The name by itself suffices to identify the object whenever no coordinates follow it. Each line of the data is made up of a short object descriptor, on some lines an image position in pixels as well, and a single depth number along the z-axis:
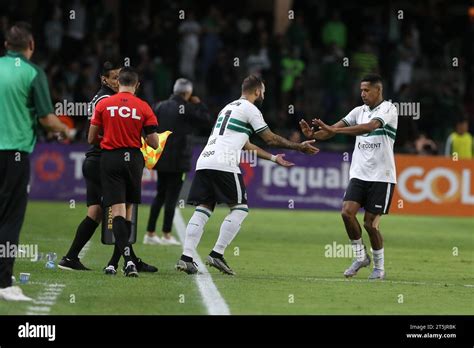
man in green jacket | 10.81
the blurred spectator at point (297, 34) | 30.52
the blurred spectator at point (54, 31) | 29.88
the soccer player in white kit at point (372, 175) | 14.05
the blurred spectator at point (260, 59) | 29.55
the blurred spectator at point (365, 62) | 30.28
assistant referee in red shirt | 12.91
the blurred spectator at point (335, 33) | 31.55
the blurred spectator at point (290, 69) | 29.88
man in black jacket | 18.14
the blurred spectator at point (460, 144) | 26.23
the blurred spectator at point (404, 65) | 30.55
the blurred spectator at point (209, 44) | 30.41
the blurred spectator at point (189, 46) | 30.17
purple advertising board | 26.58
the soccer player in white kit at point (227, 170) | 13.65
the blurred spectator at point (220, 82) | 29.61
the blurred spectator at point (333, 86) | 29.77
